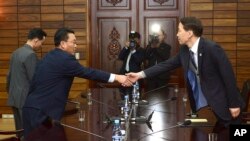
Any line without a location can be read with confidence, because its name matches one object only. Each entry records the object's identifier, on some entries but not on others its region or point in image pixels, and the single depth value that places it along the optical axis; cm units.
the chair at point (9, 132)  325
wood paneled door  777
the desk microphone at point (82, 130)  284
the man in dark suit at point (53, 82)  360
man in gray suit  491
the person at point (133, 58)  657
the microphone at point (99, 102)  413
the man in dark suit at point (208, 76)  346
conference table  286
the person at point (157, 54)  659
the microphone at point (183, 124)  285
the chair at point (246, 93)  440
